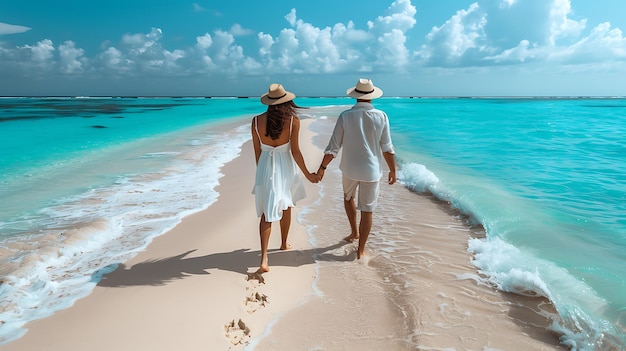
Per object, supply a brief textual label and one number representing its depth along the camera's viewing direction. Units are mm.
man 4043
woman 3768
